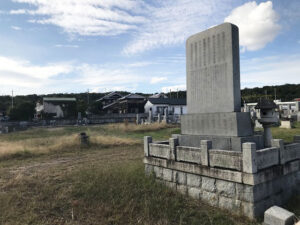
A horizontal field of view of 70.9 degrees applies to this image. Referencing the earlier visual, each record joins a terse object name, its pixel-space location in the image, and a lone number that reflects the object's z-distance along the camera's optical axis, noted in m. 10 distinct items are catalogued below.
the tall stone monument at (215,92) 5.05
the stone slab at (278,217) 3.29
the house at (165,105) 43.84
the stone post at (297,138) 5.34
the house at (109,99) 54.67
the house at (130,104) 47.91
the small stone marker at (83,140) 12.92
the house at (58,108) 45.34
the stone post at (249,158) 3.82
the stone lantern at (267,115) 4.96
